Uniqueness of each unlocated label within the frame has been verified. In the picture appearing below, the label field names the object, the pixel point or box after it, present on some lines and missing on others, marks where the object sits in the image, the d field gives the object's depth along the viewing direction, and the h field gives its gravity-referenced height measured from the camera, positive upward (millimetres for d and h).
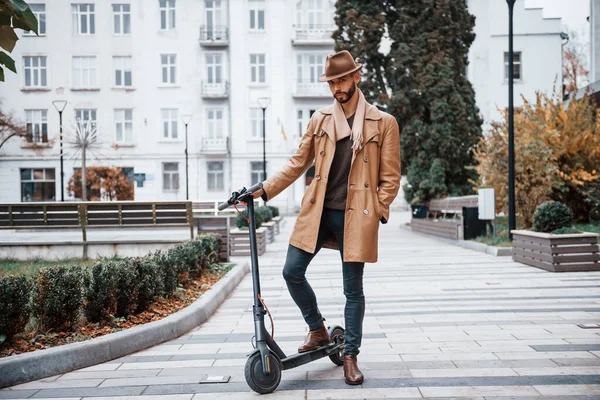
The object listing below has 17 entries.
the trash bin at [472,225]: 17438 -972
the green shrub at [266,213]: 19797 -708
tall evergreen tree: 24547 +4045
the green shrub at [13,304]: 4816 -803
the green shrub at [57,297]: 5348 -842
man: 4340 -6
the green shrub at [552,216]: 11211 -503
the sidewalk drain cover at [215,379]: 4500 -1276
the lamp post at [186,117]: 35188 +3935
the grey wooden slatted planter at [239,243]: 14452 -1134
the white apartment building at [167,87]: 42875 +6781
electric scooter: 4121 -1047
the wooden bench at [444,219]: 18138 -994
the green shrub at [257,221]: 16436 -766
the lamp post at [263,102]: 28367 +3789
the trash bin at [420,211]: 24891 -840
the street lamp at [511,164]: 15133 +530
